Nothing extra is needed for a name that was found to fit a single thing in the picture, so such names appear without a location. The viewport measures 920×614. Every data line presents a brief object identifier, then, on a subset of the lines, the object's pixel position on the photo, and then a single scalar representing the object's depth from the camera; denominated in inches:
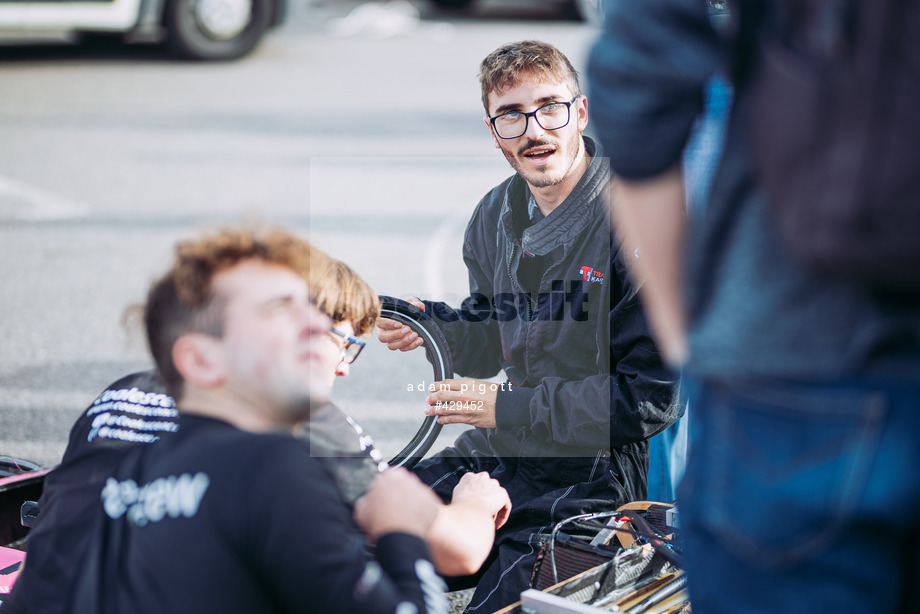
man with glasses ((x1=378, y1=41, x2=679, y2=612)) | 157.0
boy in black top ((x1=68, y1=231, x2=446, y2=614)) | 132.0
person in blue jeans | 104.2
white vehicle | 398.2
